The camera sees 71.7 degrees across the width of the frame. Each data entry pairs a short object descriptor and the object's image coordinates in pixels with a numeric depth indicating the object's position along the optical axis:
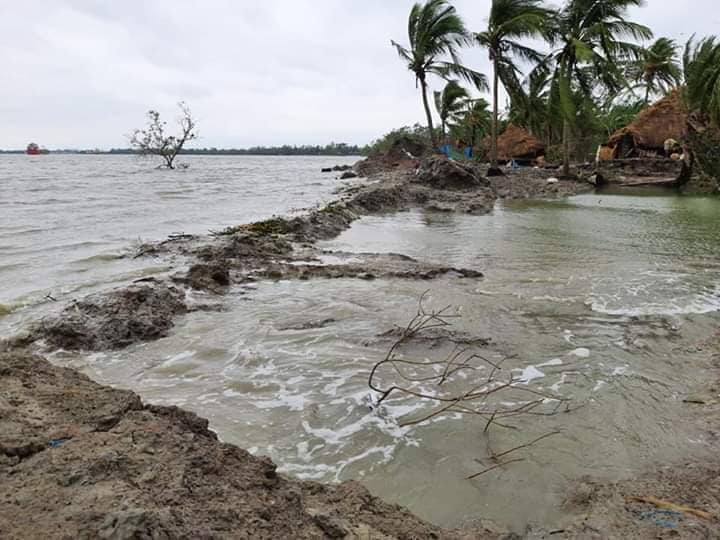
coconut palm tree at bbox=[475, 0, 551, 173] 18.92
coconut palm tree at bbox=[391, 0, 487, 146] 21.39
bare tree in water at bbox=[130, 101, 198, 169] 42.50
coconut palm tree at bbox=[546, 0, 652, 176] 19.17
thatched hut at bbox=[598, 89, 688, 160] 24.55
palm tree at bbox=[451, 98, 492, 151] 37.41
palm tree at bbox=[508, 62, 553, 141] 21.36
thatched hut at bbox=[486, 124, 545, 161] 33.97
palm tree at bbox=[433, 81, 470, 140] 30.69
